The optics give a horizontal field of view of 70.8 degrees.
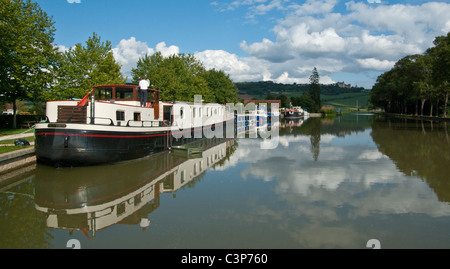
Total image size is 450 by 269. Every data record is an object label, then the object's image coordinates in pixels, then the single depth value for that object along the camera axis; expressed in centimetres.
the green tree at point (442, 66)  4052
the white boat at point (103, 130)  1266
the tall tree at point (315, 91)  10875
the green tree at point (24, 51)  2384
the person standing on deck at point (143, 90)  1686
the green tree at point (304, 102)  11053
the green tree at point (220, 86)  6066
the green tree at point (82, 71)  2767
